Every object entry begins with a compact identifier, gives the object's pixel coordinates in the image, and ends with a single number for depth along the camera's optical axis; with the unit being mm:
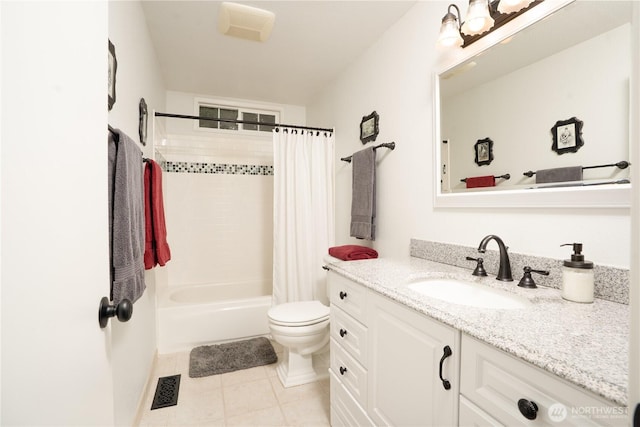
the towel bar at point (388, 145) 1937
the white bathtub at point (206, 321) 2363
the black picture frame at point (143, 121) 1773
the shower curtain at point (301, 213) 2436
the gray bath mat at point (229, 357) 2098
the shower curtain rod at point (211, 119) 2190
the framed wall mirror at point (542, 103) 942
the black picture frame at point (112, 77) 1173
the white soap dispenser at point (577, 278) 878
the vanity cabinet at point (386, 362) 830
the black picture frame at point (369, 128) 2117
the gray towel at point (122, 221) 1130
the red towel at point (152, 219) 1713
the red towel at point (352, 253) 1969
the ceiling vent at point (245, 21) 1748
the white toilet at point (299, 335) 1847
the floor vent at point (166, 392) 1757
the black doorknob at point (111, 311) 672
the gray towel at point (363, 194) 2059
